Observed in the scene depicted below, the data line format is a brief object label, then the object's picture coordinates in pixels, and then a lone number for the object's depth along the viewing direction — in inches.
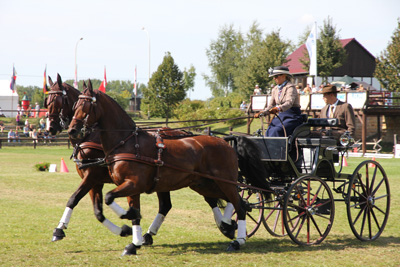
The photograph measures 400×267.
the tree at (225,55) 3280.0
